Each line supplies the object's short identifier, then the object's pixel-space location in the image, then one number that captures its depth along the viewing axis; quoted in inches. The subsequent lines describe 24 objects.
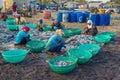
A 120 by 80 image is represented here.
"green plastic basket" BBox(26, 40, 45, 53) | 200.0
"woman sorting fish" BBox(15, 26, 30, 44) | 220.2
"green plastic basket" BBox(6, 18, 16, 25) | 349.7
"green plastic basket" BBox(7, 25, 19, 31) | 310.2
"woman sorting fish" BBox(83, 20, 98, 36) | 273.6
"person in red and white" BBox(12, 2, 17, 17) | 480.6
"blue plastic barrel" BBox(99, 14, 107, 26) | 399.8
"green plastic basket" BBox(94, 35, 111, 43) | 237.8
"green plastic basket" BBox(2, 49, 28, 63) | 164.6
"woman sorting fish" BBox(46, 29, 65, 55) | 190.7
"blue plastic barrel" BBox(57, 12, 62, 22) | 438.3
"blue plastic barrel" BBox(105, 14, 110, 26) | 403.8
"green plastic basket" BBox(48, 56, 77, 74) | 147.3
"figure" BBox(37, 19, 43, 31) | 310.2
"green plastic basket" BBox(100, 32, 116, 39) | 262.3
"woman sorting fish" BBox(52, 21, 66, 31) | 296.1
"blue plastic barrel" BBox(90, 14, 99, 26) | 398.7
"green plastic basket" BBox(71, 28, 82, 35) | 280.8
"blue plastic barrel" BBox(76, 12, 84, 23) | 423.7
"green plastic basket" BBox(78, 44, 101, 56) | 189.5
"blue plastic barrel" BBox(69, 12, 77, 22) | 429.3
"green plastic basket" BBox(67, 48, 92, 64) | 167.0
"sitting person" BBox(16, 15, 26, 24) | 346.5
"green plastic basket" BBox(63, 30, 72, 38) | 268.8
